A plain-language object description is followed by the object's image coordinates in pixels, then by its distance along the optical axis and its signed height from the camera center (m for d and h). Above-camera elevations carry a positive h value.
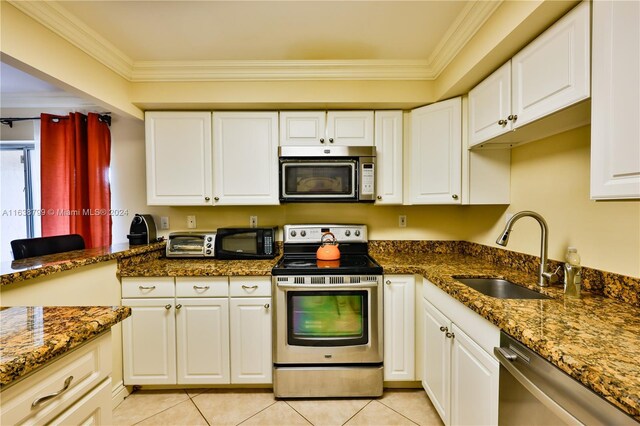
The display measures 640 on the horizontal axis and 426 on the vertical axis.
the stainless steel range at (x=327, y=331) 1.85 -0.86
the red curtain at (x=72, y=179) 2.51 +0.26
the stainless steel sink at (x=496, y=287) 1.51 -0.47
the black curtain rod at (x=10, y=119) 2.72 +0.89
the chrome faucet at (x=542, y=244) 1.38 -0.20
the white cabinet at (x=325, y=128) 2.17 +0.63
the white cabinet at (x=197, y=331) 1.88 -0.86
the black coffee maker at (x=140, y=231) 2.25 -0.20
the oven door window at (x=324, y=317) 1.86 -0.77
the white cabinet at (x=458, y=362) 1.12 -0.78
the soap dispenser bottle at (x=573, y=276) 1.21 -0.31
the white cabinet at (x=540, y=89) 1.05 +0.56
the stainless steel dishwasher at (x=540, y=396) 0.68 -0.56
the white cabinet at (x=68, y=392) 0.64 -0.50
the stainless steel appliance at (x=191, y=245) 2.20 -0.31
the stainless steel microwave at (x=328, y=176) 2.12 +0.24
